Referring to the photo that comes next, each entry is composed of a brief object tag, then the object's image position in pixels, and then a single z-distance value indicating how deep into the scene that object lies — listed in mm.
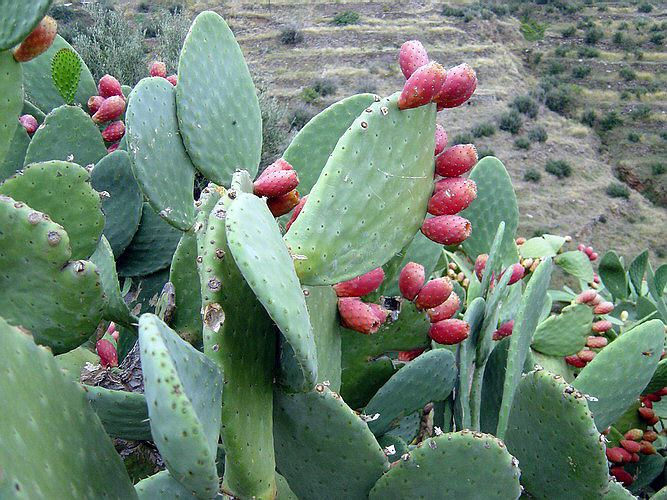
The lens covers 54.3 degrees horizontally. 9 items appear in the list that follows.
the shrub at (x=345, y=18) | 17734
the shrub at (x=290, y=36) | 16531
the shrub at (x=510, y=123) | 13477
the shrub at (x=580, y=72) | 16219
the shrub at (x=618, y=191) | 11438
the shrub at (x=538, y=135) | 13242
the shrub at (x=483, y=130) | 12953
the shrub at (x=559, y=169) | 12211
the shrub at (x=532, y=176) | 11798
